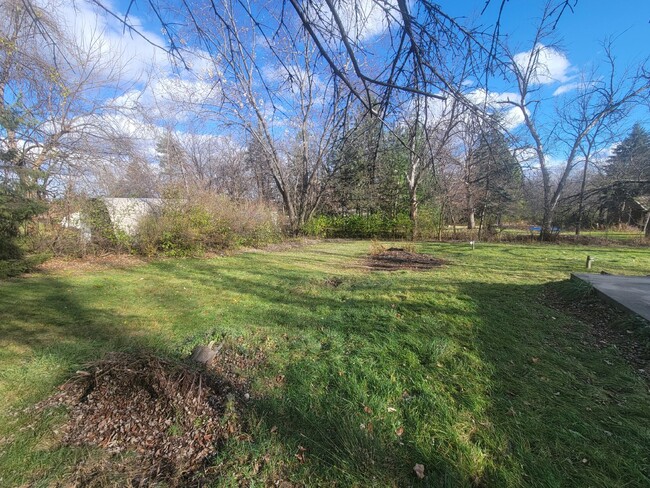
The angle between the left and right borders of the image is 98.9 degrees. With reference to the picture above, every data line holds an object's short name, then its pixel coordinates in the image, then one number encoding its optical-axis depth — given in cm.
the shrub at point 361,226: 1867
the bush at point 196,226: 916
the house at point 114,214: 795
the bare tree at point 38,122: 420
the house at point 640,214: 1420
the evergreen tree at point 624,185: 1369
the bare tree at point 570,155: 1509
